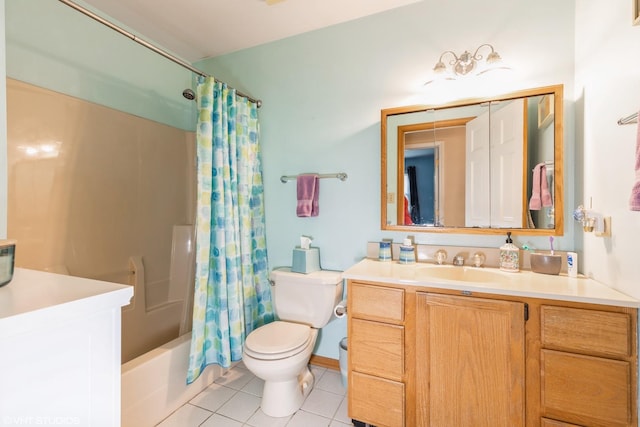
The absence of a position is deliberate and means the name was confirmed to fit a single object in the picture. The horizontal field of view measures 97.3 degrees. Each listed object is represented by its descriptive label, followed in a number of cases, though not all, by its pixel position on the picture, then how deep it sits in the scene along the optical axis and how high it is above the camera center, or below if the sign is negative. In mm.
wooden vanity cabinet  1098 -655
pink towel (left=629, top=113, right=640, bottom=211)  909 +67
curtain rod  1232 +905
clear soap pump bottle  1566 -253
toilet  1561 -749
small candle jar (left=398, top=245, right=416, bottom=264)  1771 -268
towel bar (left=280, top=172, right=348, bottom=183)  2047 +274
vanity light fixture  1655 +888
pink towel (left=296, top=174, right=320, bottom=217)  2062 +130
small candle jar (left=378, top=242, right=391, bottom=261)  1854 -257
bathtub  1430 -948
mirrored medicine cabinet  1582 +290
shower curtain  1702 -122
